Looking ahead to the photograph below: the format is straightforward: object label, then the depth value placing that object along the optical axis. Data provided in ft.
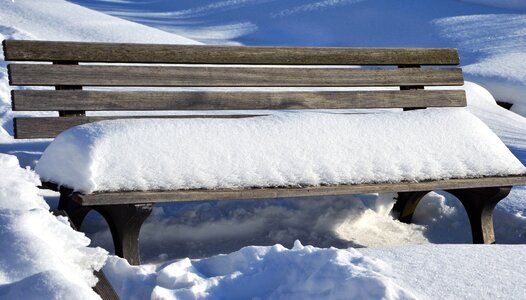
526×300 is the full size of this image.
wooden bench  12.91
